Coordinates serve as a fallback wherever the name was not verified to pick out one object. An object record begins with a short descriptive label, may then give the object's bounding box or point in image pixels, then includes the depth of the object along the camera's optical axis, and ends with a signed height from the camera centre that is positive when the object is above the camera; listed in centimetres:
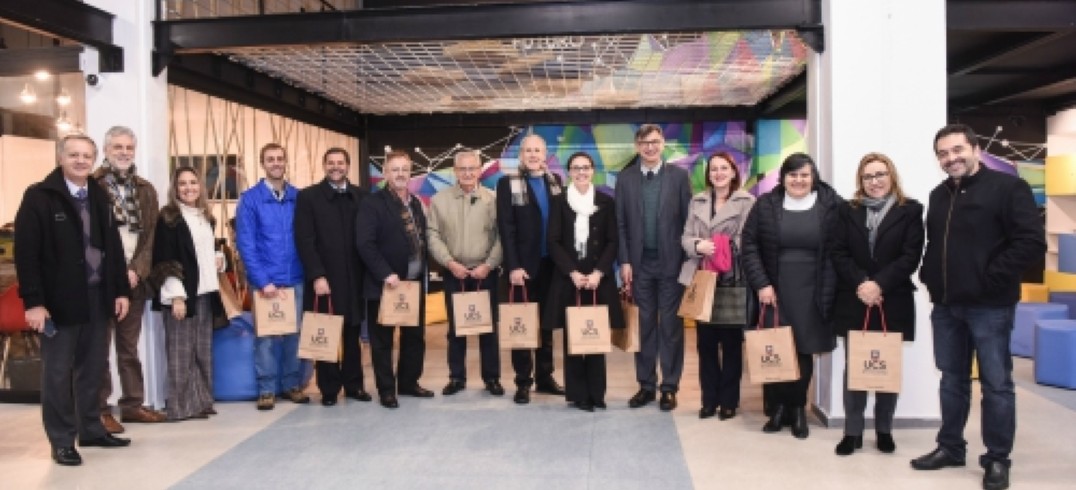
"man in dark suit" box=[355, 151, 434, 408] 489 -9
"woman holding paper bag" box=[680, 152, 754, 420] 438 -11
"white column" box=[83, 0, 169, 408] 484 +82
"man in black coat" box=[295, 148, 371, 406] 486 -8
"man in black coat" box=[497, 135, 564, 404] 485 +9
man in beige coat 502 +0
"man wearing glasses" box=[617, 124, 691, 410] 464 -9
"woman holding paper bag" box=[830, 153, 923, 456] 365 -15
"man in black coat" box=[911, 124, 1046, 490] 324 -19
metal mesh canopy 551 +130
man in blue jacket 488 -2
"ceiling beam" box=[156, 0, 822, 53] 456 +123
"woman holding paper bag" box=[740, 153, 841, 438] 392 -13
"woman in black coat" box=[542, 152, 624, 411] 468 -14
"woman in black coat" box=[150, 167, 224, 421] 453 -29
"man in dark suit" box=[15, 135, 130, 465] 373 -21
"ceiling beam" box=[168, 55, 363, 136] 557 +118
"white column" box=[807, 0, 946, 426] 420 +63
